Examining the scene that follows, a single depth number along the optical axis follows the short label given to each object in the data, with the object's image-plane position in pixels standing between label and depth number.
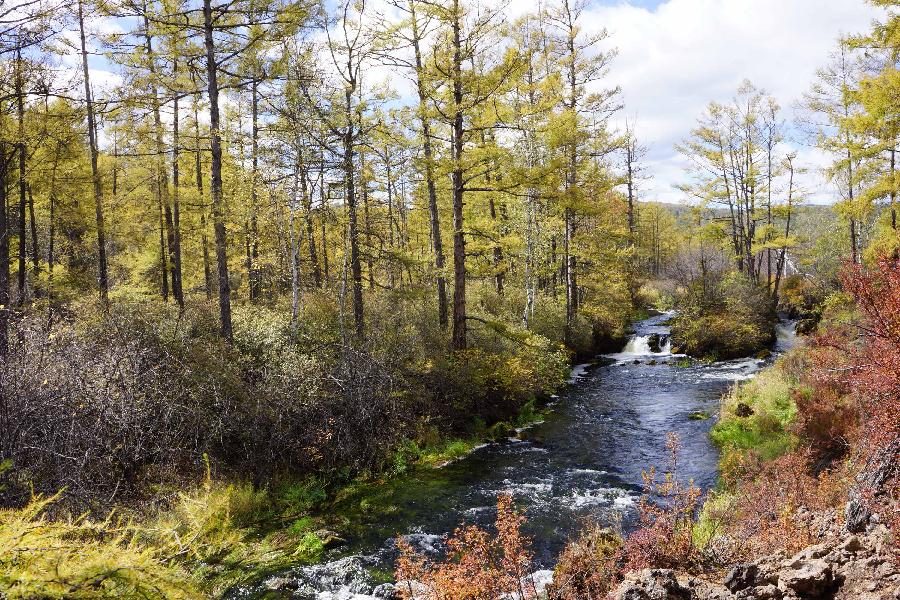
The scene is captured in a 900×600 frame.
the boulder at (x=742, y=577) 3.97
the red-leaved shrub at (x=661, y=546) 4.77
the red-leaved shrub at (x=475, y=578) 4.54
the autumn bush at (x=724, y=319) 22.11
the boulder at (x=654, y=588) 3.99
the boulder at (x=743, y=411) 11.77
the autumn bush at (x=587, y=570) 4.78
